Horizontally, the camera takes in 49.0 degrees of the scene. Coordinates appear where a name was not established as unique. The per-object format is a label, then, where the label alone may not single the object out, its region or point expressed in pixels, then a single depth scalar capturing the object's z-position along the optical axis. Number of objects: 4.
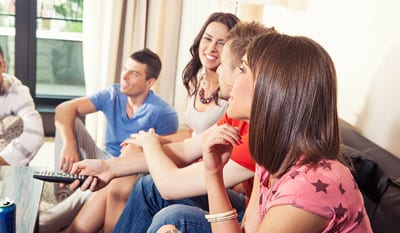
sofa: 1.09
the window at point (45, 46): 3.09
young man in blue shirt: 2.03
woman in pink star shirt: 0.90
